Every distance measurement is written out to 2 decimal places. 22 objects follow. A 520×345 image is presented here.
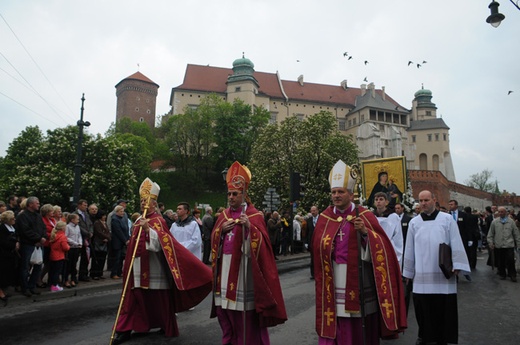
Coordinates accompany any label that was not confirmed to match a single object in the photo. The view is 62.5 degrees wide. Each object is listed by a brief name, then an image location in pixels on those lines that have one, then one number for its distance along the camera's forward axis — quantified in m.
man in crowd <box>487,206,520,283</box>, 12.02
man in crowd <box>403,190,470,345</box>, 5.59
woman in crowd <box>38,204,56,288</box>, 10.11
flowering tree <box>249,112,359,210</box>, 33.95
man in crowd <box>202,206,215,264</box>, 14.57
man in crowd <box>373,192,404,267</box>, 8.23
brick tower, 85.51
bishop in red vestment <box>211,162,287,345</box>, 4.95
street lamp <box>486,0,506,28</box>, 10.08
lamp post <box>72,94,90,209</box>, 17.59
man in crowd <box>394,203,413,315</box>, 9.98
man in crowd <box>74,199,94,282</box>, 11.01
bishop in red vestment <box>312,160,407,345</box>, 4.55
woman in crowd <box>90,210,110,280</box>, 11.37
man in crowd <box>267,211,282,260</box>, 16.98
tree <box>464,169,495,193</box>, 97.31
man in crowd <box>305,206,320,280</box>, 13.44
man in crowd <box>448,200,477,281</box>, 12.76
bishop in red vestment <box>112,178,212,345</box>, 6.18
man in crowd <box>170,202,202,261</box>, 8.59
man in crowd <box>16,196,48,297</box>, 8.93
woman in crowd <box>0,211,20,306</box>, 8.63
